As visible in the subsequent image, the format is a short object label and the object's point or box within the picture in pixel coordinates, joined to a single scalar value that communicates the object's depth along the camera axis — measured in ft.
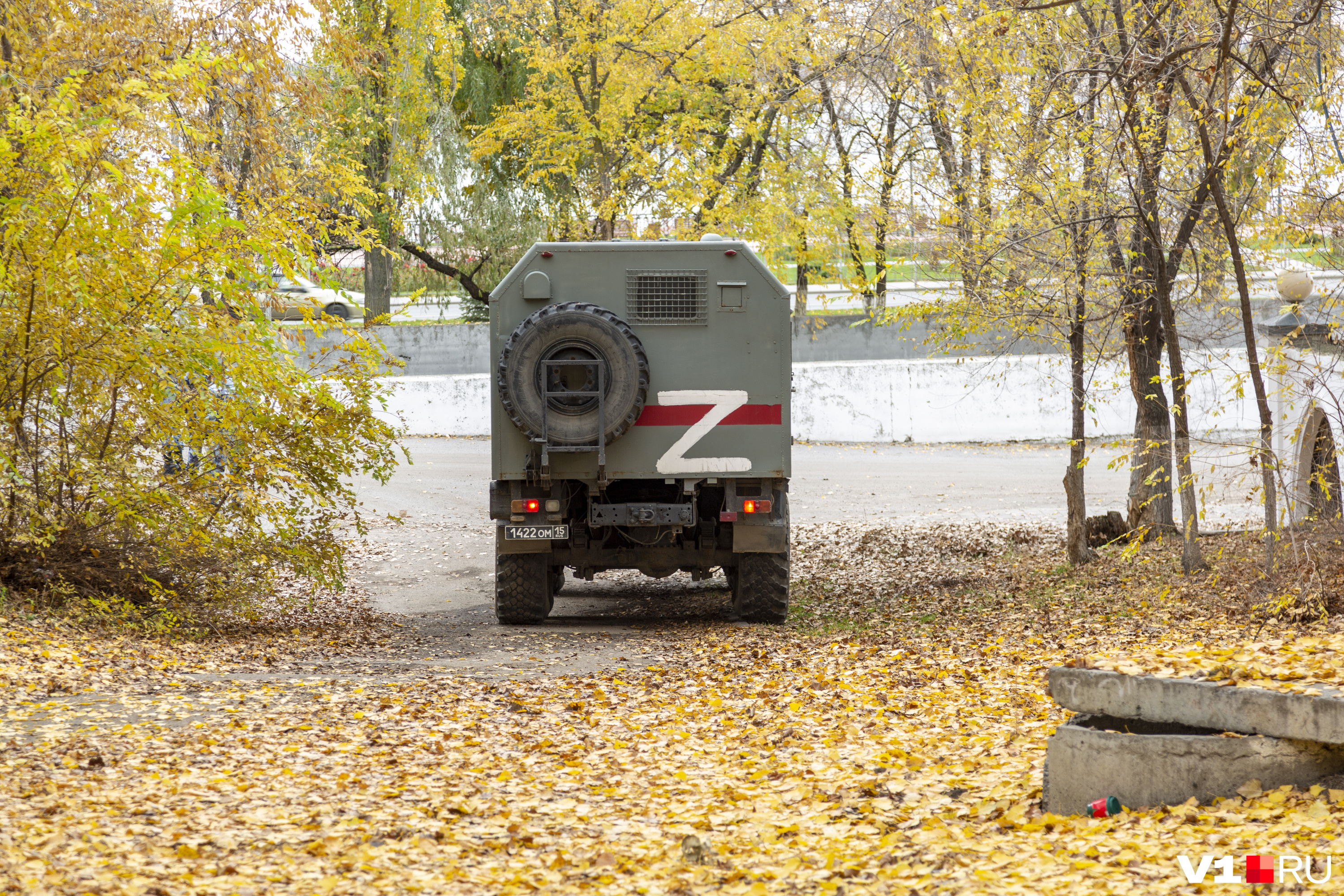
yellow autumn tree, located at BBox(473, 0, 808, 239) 120.37
